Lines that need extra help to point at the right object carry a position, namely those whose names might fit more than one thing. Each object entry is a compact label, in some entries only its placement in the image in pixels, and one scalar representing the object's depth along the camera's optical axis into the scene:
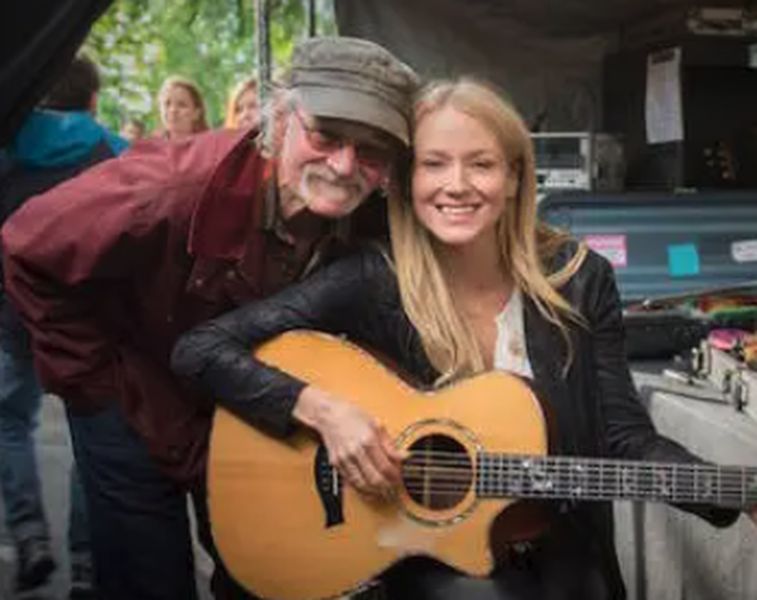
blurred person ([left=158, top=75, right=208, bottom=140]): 5.21
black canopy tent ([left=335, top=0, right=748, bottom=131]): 4.08
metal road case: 3.66
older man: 2.05
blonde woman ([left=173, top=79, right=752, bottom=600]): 2.06
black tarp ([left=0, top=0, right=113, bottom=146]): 2.15
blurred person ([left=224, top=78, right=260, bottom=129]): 4.63
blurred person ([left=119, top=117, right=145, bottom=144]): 8.54
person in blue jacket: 3.32
